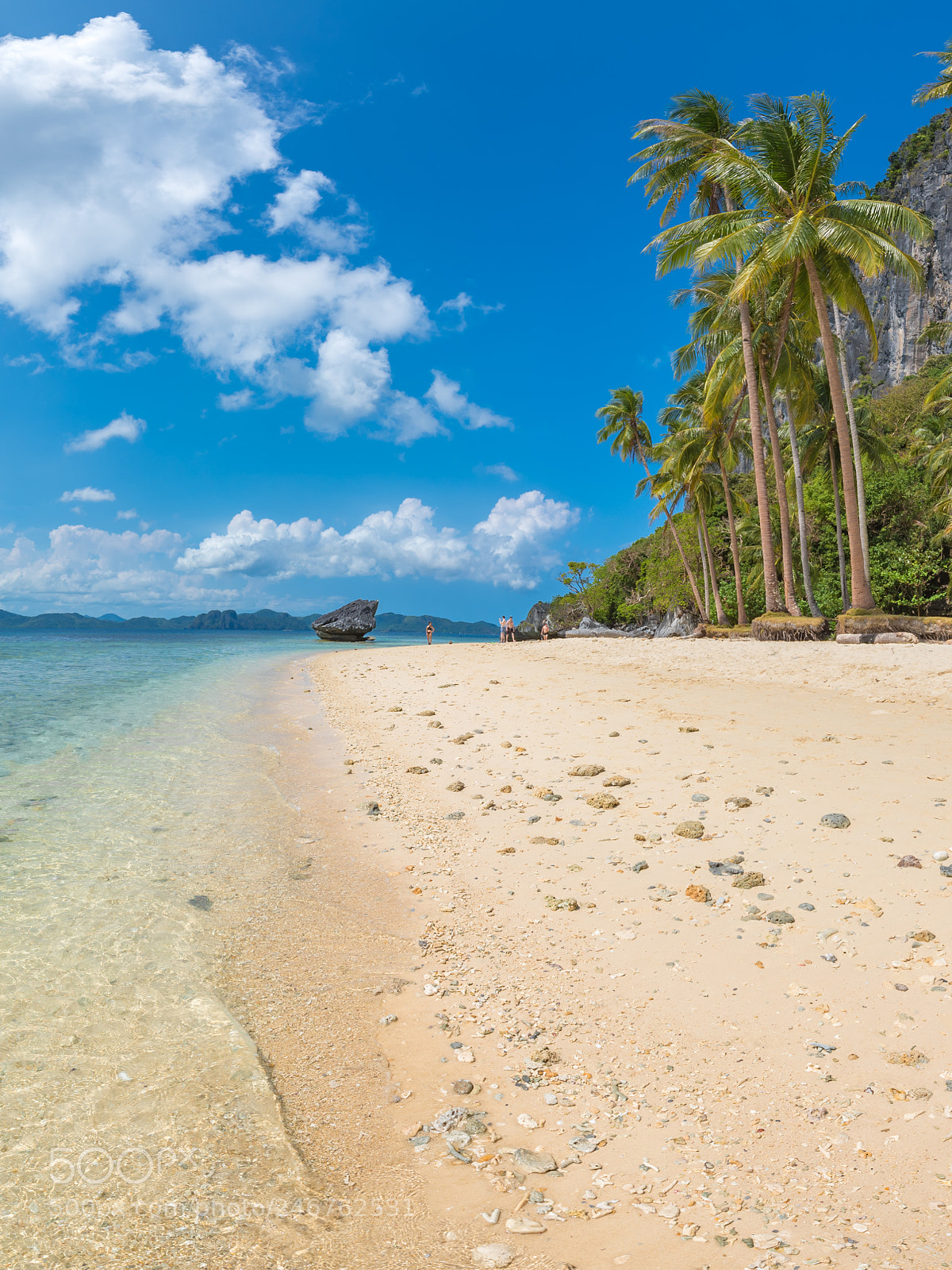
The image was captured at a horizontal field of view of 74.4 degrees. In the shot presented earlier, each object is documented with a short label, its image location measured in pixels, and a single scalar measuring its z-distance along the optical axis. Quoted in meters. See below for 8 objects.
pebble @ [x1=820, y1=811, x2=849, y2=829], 5.00
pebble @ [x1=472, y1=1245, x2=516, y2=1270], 2.13
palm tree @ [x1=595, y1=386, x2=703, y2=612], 39.25
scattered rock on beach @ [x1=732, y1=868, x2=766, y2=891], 4.36
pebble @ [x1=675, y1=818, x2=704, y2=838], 5.20
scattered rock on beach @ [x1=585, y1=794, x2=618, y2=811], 6.06
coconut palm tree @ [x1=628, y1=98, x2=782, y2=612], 21.73
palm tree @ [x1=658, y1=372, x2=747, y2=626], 30.38
